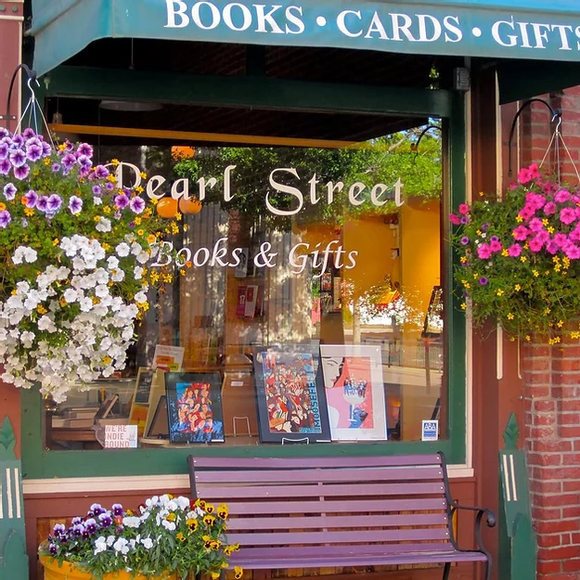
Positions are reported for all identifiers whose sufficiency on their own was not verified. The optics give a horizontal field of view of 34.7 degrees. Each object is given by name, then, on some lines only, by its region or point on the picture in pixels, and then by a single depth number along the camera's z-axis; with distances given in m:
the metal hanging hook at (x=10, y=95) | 4.16
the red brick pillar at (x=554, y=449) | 4.78
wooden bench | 4.36
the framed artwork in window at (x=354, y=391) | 5.01
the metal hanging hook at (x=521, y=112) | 4.81
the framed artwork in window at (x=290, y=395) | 4.91
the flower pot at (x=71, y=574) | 3.72
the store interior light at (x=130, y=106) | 4.65
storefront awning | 3.41
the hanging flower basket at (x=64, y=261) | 3.53
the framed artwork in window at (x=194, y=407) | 4.80
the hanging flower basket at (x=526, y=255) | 4.24
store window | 4.89
